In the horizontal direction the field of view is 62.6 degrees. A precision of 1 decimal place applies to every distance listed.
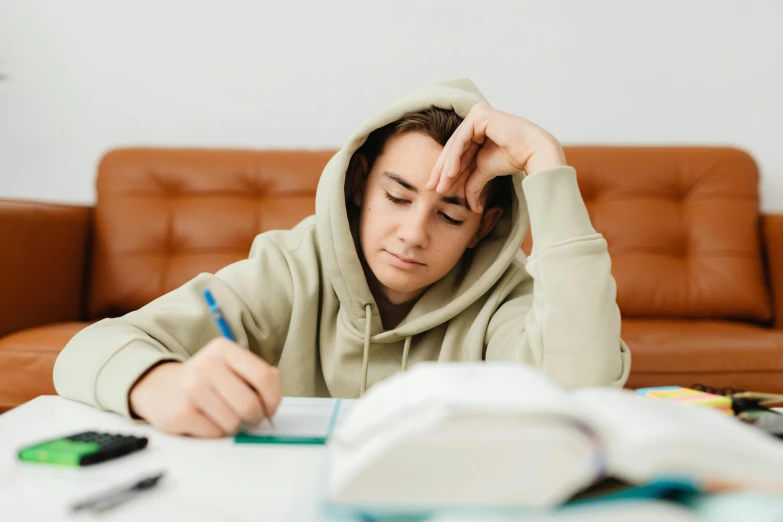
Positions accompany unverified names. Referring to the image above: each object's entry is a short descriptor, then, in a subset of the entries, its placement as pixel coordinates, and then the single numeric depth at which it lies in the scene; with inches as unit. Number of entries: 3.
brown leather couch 75.2
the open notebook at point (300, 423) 21.9
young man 32.4
